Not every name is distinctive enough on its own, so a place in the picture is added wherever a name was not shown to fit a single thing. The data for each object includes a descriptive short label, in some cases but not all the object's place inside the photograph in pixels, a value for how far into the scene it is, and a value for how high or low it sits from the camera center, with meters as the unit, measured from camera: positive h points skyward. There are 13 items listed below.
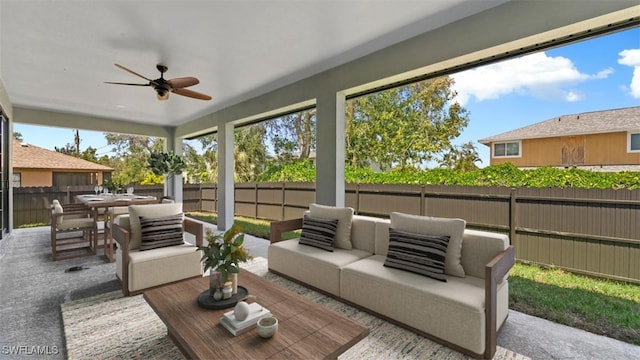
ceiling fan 3.68 +1.30
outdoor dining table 4.36 -0.40
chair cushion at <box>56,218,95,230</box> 4.40 -0.75
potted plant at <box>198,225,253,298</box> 1.96 -0.56
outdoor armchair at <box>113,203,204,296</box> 3.05 -0.86
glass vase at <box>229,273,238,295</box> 2.06 -0.80
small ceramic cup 1.56 -0.86
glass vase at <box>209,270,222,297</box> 2.03 -0.77
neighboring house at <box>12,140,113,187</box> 10.21 +0.37
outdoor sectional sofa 1.99 -0.91
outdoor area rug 2.02 -1.29
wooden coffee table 1.45 -0.91
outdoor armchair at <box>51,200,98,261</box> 4.35 -0.83
